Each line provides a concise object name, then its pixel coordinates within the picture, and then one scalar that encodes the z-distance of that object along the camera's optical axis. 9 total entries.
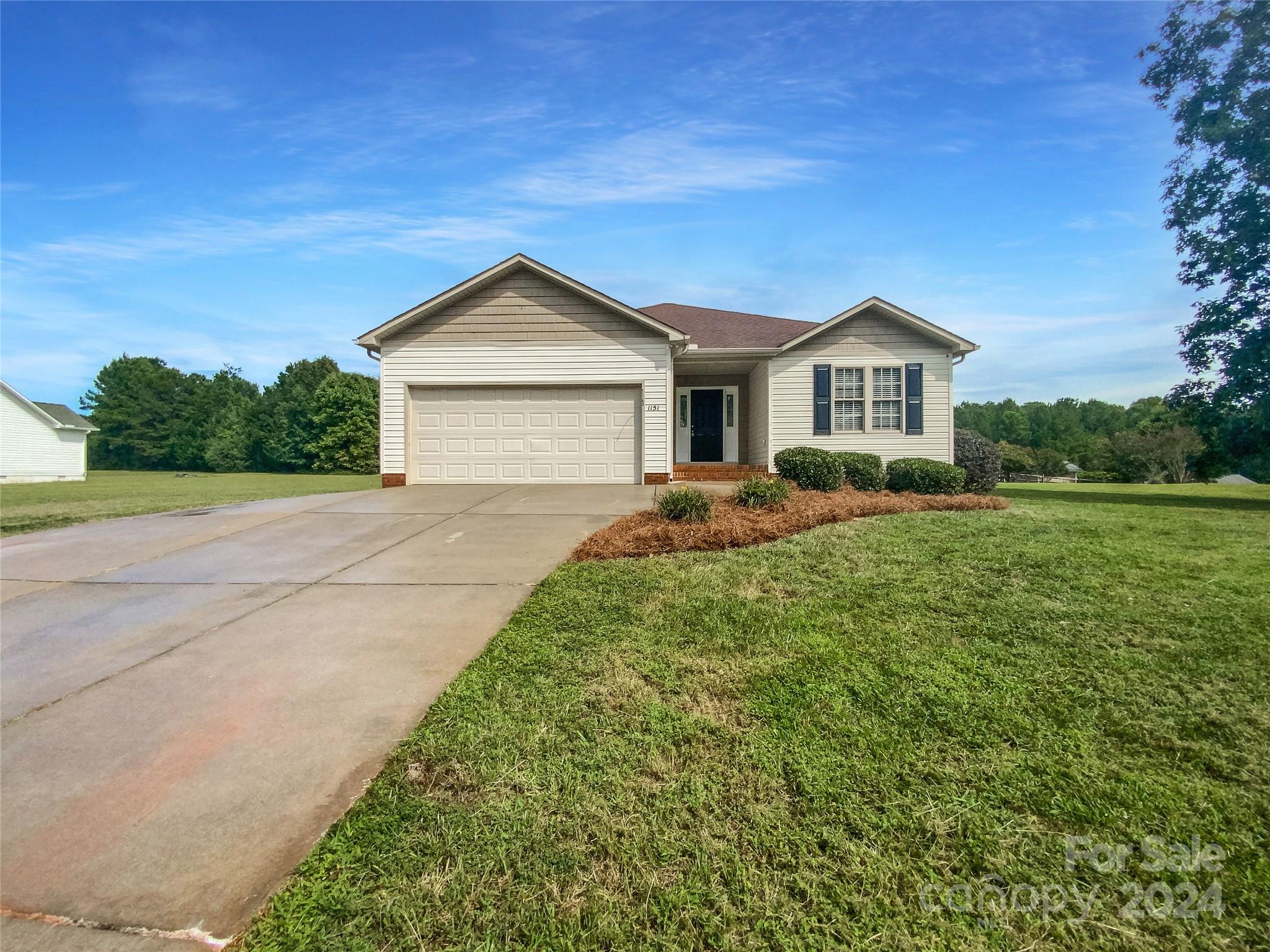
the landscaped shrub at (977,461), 14.93
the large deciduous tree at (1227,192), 14.59
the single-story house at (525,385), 12.85
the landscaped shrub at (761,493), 8.06
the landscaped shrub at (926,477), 11.02
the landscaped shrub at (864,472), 11.43
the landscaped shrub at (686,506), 6.90
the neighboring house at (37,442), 28.34
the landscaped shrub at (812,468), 10.88
